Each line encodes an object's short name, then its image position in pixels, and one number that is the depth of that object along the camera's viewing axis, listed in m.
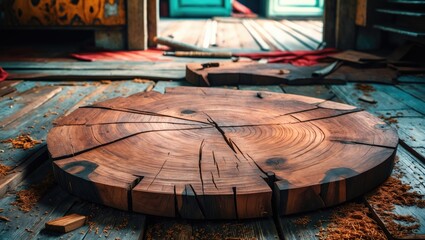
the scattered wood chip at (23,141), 1.77
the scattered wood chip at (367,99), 2.51
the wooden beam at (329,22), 4.34
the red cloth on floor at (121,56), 3.87
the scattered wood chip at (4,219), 1.22
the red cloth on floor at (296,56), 3.64
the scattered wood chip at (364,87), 2.80
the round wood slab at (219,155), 1.20
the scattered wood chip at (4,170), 1.49
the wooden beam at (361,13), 4.07
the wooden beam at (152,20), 4.44
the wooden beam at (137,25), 4.20
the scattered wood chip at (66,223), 1.16
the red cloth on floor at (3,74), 3.00
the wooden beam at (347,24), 4.23
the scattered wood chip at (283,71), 3.04
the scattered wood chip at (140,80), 3.03
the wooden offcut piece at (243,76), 2.88
